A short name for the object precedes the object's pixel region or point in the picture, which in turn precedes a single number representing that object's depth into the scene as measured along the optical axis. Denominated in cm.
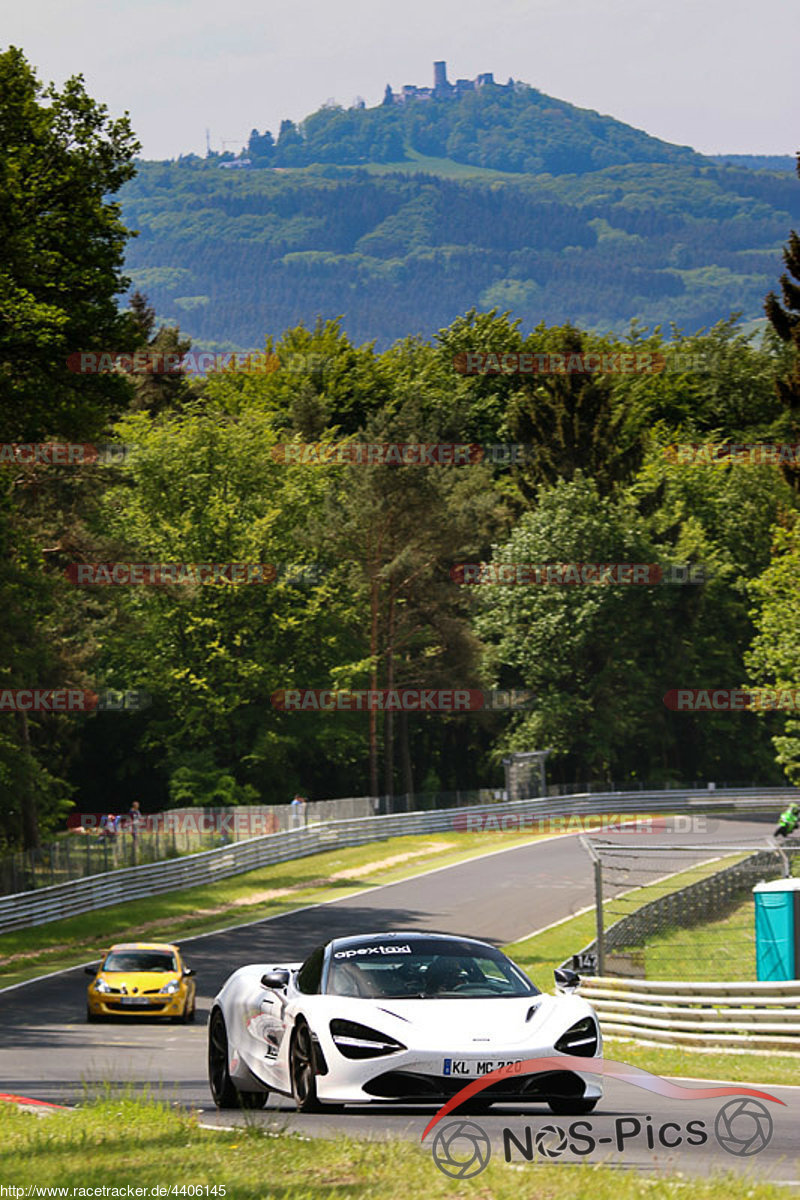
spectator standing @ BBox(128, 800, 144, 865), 5246
